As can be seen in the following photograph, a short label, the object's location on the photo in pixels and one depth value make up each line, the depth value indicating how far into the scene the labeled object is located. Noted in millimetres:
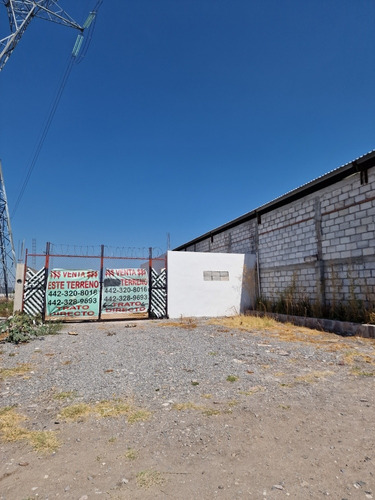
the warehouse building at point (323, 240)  8539
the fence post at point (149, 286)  11758
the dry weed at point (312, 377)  4211
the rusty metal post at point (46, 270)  10325
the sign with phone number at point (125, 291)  11266
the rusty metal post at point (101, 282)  11078
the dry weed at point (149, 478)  1996
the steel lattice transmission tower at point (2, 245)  20938
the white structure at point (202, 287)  12141
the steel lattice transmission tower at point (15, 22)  16989
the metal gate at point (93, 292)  10453
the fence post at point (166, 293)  11930
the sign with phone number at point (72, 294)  10648
